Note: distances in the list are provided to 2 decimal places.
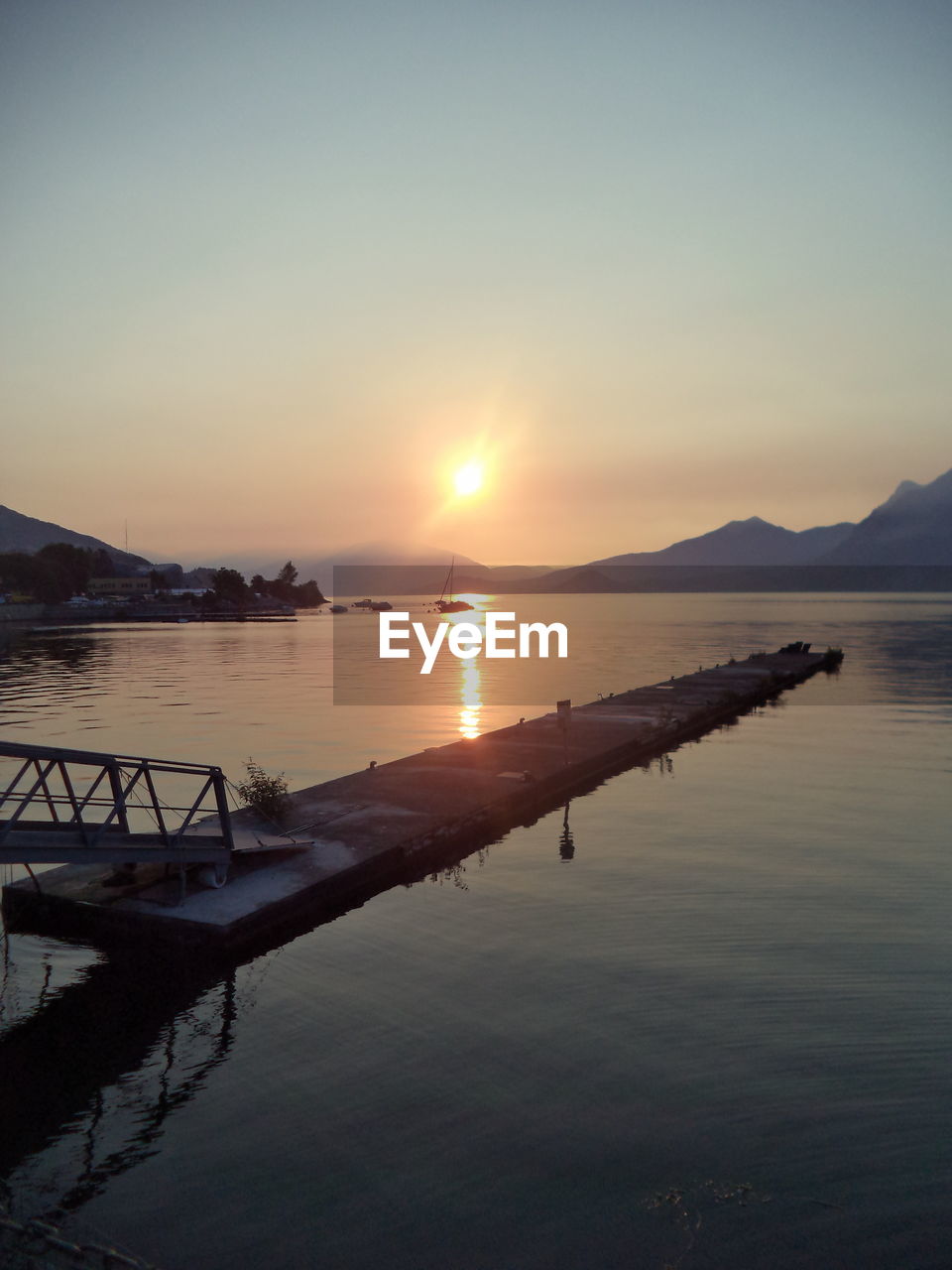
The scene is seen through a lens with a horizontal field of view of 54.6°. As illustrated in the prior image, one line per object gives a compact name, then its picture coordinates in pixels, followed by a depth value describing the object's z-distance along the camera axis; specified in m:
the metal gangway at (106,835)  14.36
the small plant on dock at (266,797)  22.05
